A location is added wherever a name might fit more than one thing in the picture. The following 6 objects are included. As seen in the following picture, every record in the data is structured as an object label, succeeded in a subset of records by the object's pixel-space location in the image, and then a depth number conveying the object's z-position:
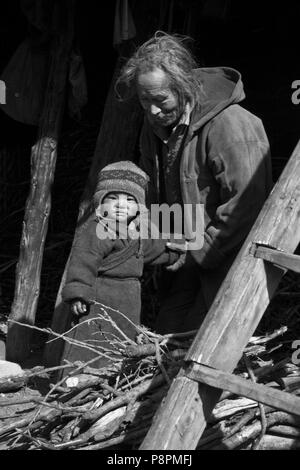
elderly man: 3.79
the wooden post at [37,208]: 5.36
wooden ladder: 2.87
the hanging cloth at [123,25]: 4.92
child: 4.03
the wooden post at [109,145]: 5.18
